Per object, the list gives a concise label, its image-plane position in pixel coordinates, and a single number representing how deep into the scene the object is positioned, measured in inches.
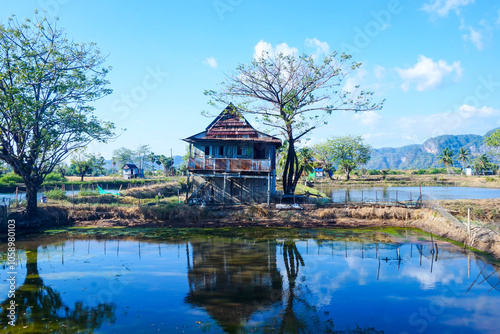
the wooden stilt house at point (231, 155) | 991.6
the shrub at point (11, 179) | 1556.8
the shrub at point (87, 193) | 1116.4
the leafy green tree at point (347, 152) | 2743.6
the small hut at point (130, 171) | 2918.3
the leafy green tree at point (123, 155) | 4276.6
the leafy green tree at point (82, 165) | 1963.1
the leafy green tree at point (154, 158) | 2994.6
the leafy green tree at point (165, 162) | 2941.9
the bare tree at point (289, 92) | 962.1
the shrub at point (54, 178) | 1845.5
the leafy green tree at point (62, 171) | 2233.6
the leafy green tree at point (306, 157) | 1503.1
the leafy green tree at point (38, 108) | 697.6
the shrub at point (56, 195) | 1034.1
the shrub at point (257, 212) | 863.7
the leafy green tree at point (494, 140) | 1813.7
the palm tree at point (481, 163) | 3111.0
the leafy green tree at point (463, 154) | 3329.2
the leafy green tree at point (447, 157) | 3147.1
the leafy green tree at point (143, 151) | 4447.6
